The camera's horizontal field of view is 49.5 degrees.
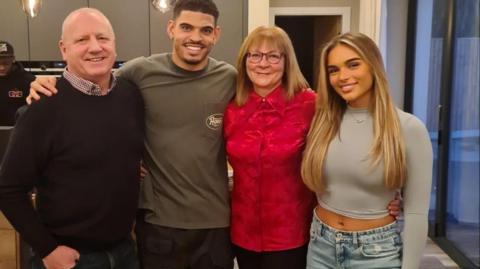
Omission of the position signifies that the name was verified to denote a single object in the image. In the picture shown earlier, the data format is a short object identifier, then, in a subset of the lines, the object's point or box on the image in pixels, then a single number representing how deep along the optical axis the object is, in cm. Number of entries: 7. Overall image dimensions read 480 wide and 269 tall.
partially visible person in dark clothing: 443
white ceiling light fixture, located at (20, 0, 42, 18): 338
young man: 187
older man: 159
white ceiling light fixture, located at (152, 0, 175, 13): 492
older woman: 183
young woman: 160
